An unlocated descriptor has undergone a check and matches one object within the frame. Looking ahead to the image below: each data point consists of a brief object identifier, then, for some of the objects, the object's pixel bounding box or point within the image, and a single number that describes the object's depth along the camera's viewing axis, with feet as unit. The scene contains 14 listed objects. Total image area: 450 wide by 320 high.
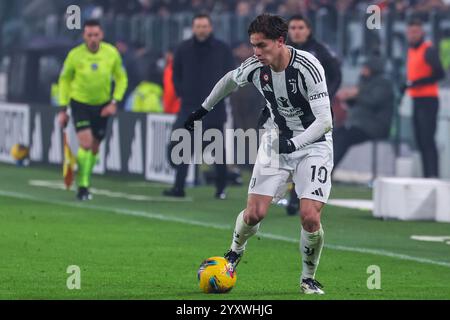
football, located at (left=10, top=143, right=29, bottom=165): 83.30
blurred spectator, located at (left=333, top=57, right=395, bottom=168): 73.63
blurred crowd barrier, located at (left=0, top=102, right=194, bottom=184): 74.43
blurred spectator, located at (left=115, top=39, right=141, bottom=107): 94.79
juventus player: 36.88
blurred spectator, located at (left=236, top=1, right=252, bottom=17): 95.79
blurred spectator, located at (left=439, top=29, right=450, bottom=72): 81.25
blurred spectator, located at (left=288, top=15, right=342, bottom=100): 56.80
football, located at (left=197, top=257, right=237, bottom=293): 37.11
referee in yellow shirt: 63.67
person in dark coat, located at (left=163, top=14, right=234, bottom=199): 66.33
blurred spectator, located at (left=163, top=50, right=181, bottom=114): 79.77
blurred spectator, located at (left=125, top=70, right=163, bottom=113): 91.76
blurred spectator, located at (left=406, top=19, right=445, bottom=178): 71.51
